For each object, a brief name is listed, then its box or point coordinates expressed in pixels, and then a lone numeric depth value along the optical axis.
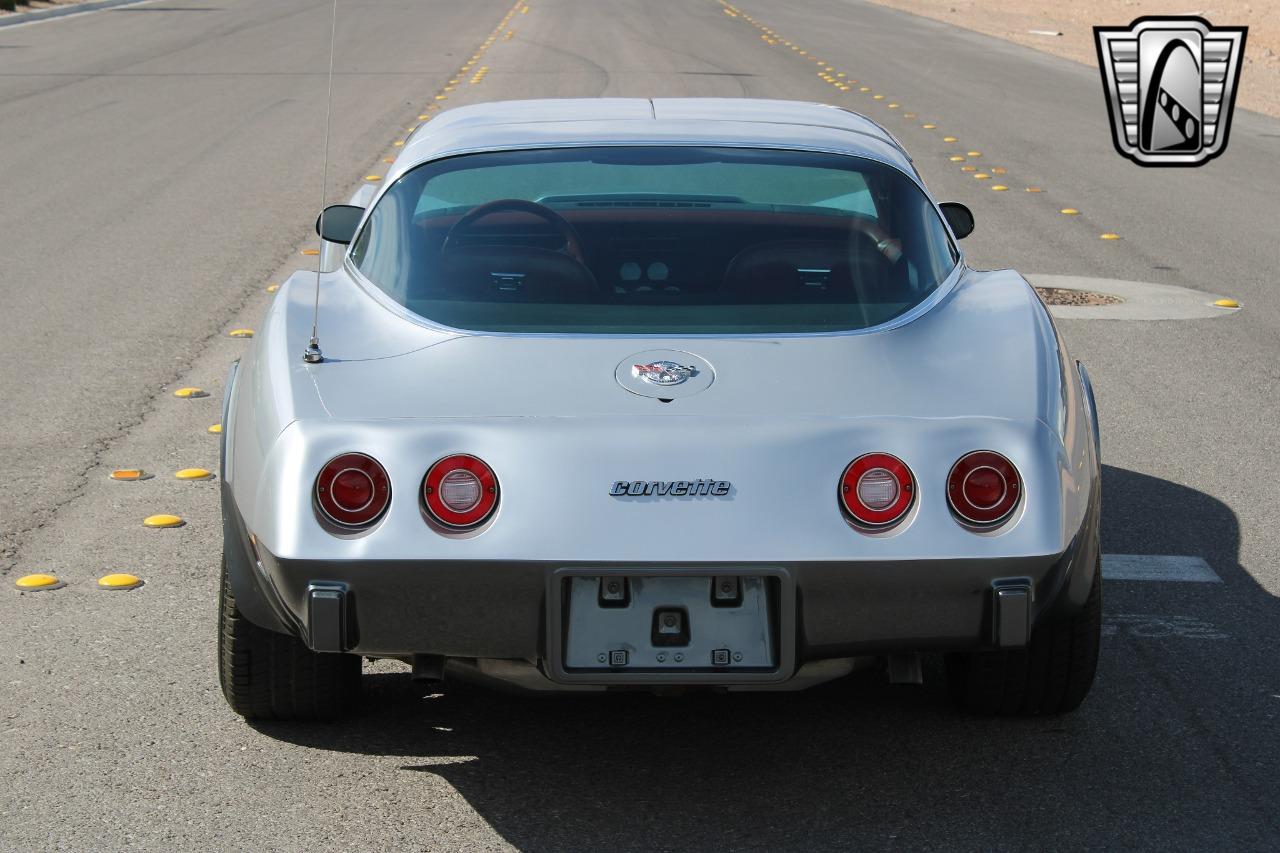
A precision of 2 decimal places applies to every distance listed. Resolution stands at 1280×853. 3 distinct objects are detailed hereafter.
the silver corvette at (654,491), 6.55
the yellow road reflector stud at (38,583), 9.91
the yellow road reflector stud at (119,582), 9.93
